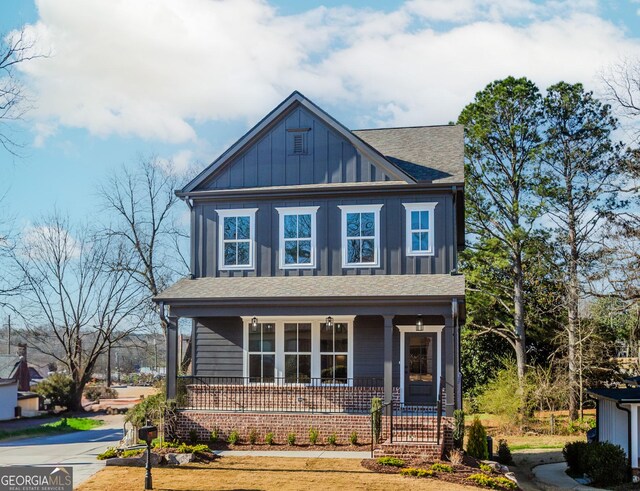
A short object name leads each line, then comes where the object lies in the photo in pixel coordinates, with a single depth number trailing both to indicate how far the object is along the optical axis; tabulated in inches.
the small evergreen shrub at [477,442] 716.7
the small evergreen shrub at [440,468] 620.4
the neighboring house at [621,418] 726.5
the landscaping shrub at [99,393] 1939.0
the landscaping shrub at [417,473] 604.4
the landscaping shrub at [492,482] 587.2
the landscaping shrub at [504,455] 812.6
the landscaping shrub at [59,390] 1611.7
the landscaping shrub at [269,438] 737.0
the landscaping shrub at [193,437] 754.2
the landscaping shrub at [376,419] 709.9
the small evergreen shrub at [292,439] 735.1
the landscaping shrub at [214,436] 751.1
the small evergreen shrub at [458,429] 699.4
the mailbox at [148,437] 556.4
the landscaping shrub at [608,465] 713.6
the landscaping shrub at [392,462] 631.2
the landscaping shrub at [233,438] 743.7
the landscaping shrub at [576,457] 742.5
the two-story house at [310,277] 769.6
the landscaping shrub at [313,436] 732.7
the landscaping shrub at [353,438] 730.2
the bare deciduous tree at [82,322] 1699.1
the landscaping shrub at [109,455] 672.4
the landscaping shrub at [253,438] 742.1
